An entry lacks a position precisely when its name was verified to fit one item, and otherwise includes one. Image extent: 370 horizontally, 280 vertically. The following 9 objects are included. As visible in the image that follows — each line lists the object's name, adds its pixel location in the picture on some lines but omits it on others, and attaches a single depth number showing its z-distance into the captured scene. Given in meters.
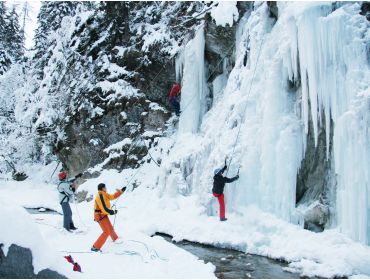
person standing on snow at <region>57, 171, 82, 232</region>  8.74
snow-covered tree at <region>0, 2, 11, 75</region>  22.81
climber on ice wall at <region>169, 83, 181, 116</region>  13.61
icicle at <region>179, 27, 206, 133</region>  13.16
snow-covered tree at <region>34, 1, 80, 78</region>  18.97
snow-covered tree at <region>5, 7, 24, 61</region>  25.22
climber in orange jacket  7.51
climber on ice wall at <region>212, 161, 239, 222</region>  9.12
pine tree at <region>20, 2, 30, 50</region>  28.62
